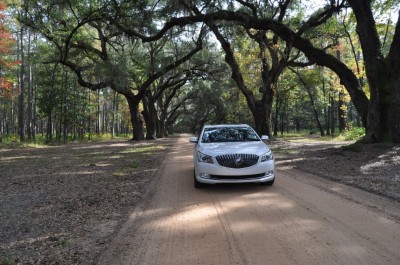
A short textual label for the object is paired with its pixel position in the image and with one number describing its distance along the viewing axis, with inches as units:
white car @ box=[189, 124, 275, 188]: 312.7
